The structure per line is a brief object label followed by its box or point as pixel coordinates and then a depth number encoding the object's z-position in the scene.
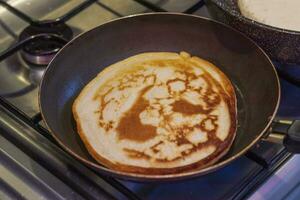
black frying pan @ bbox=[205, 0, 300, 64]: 0.79
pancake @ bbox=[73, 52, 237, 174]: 0.74
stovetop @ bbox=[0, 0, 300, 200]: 0.73
